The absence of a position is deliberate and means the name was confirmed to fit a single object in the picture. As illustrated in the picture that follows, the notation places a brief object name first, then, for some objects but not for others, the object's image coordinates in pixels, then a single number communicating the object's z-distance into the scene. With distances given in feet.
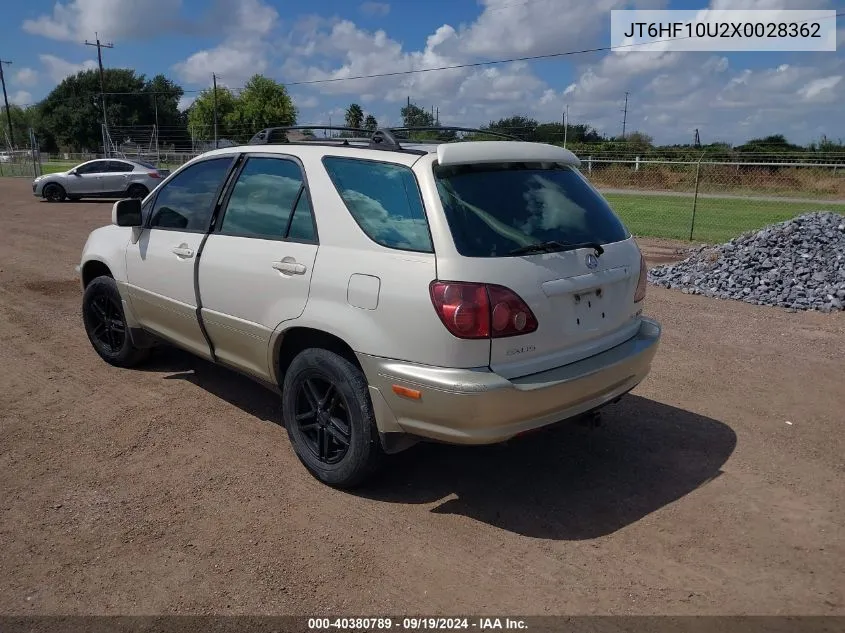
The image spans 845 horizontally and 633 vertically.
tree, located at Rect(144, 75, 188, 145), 259.27
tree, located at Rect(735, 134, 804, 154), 117.19
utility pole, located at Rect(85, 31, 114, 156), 175.52
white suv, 10.45
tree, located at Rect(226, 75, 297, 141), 208.13
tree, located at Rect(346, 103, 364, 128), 219.75
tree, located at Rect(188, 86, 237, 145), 220.23
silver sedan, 76.33
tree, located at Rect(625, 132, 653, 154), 126.72
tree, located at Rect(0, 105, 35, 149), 307.58
